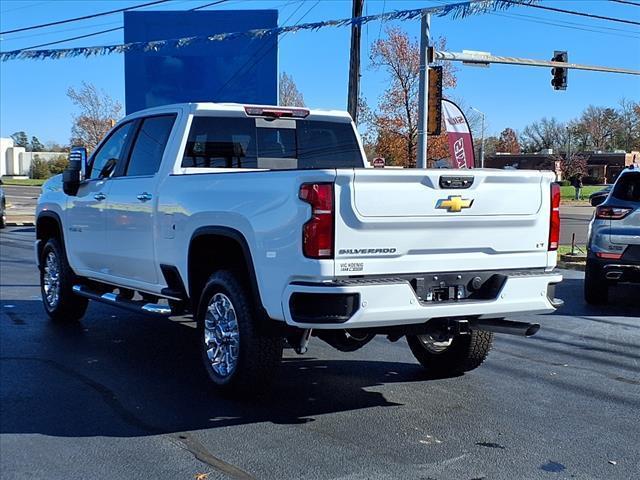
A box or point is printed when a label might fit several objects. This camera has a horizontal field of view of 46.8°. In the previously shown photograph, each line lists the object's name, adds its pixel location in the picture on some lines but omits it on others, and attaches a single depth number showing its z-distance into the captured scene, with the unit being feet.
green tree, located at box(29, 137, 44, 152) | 507.30
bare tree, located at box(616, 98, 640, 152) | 334.24
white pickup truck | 14.92
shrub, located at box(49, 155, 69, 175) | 252.09
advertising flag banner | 55.31
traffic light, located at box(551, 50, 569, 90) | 71.20
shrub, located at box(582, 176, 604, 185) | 292.88
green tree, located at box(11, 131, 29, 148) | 580.26
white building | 379.76
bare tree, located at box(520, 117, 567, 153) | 371.04
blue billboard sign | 74.49
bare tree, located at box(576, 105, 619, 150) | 350.43
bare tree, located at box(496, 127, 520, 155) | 381.81
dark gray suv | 30.12
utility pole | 65.26
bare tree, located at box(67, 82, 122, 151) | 135.23
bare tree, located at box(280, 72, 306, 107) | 134.41
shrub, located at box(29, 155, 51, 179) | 297.94
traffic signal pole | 55.52
